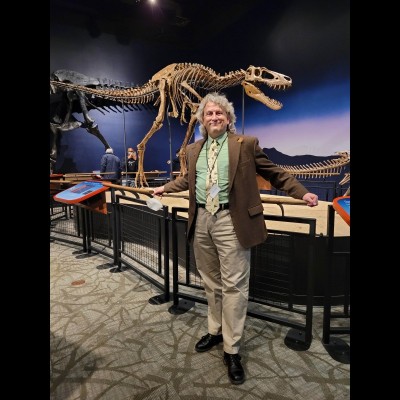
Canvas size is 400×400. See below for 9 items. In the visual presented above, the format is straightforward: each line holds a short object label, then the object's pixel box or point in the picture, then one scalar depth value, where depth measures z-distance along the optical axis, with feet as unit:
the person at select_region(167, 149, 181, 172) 37.42
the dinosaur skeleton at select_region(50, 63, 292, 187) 19.11
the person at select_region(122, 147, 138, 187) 31.04
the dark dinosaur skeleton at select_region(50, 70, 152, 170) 28.37
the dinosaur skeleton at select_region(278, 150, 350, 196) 20.92
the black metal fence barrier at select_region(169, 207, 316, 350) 8.46
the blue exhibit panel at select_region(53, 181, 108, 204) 12.40
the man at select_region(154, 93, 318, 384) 6.39
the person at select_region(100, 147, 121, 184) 23.99
